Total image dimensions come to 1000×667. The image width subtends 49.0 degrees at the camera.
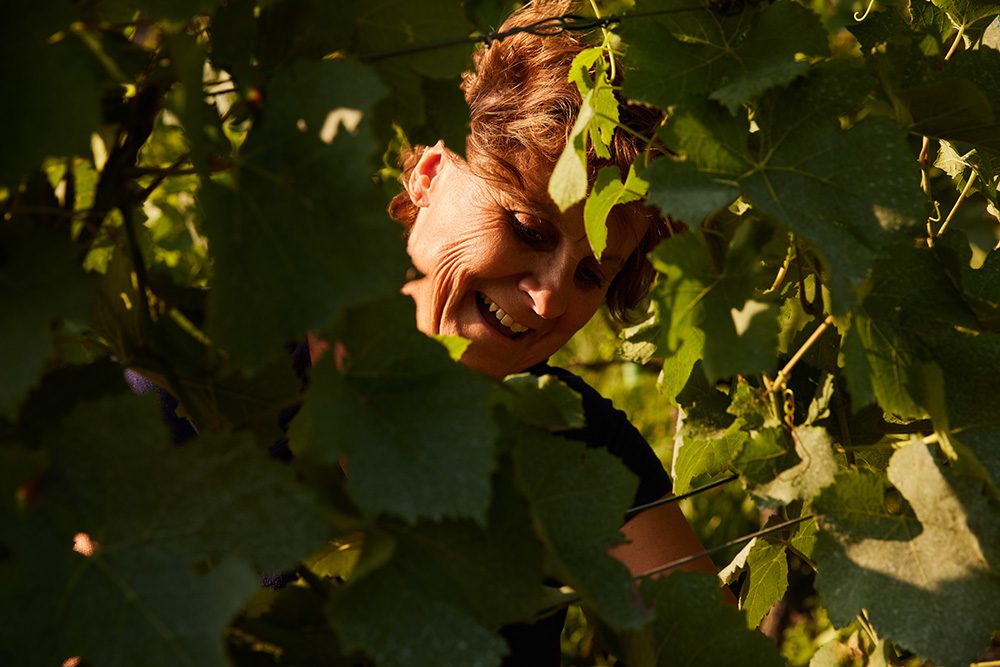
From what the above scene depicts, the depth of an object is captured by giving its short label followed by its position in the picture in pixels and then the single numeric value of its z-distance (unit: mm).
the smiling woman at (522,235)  1862
